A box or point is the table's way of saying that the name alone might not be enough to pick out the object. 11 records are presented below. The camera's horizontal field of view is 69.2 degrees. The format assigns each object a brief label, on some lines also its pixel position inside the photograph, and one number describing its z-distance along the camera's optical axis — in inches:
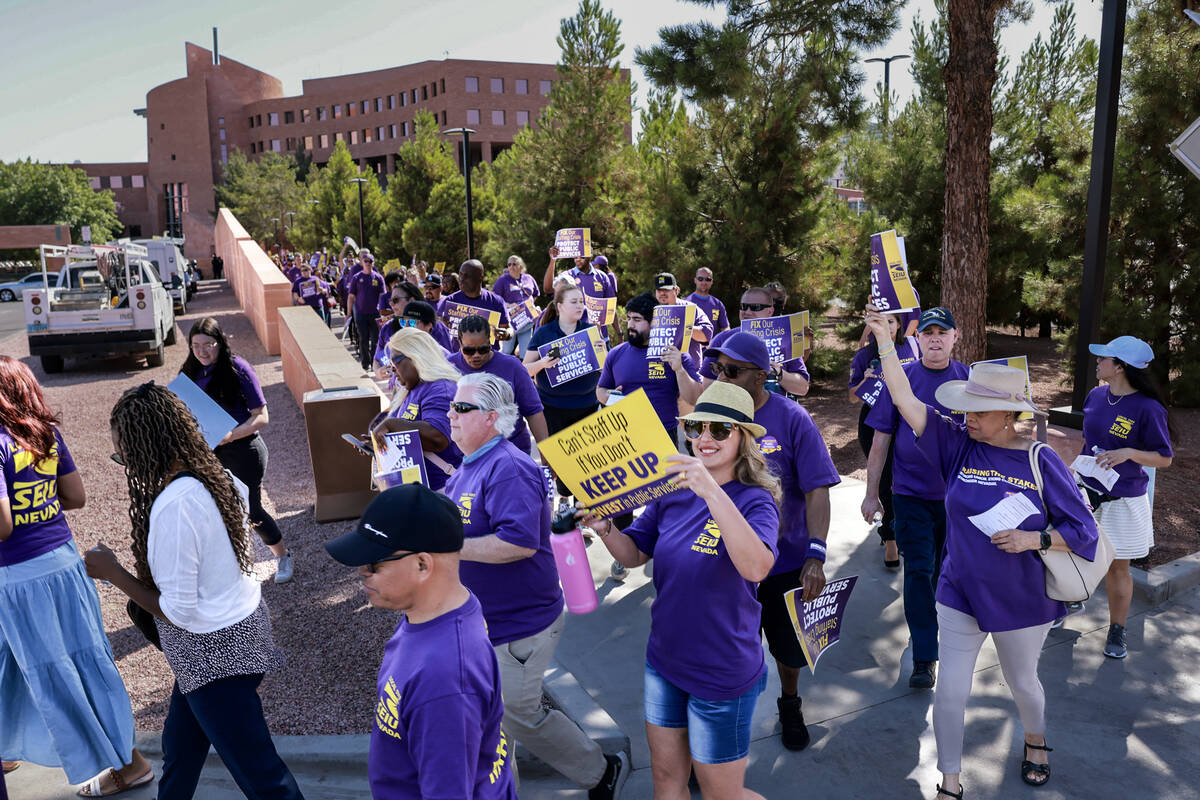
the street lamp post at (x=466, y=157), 902.4
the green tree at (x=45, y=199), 2947.8
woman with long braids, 123.0
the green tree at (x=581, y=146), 859.4
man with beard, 249.4
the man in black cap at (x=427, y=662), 79.2
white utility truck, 687.1
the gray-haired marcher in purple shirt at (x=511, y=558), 134.0
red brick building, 3208.7
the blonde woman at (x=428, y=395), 192.2
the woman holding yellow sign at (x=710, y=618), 118.4
